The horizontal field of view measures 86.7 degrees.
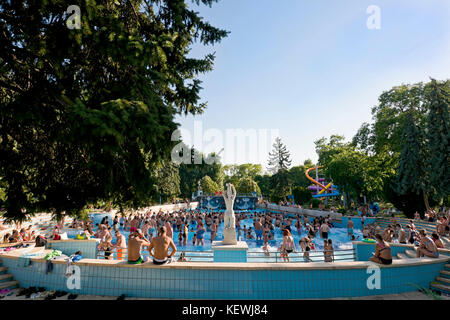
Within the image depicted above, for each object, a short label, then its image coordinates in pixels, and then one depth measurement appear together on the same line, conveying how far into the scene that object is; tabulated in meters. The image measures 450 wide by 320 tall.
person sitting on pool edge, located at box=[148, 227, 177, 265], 6.45
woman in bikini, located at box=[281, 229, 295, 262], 10.28
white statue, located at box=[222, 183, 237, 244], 10.81
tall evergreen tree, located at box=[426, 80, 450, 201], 20.39
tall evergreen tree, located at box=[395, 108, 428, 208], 22.68
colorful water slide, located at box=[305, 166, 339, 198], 46.25
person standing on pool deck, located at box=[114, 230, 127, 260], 9.96
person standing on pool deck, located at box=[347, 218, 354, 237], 18.90
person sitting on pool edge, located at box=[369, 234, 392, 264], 6.65
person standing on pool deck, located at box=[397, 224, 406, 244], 11.75
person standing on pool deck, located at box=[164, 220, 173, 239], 13.86
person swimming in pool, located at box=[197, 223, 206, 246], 16.22
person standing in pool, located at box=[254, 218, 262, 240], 17.52
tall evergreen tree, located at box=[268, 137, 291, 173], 61.47
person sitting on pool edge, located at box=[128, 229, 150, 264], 6.59
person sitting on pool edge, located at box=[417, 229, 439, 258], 7.86
